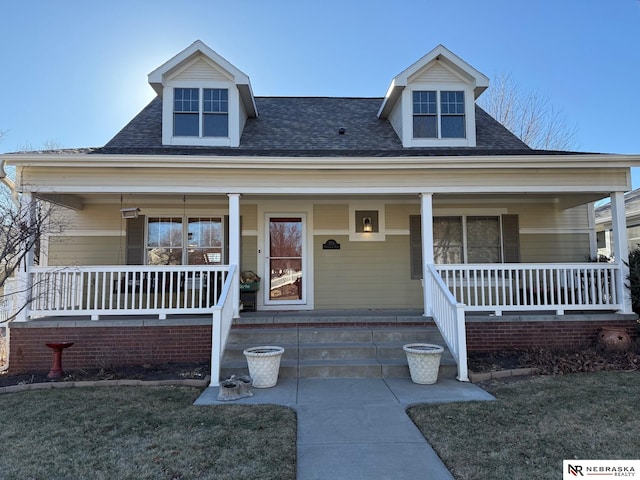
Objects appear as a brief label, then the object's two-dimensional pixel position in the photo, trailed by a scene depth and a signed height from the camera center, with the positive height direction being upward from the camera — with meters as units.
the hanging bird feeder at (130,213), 7.83 +1.03
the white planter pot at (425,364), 5.39 -1.43
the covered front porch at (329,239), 8.48 +0.54
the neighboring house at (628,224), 12.80 +1.35
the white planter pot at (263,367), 5.26 -1.42
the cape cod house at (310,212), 6.64 +1.13
